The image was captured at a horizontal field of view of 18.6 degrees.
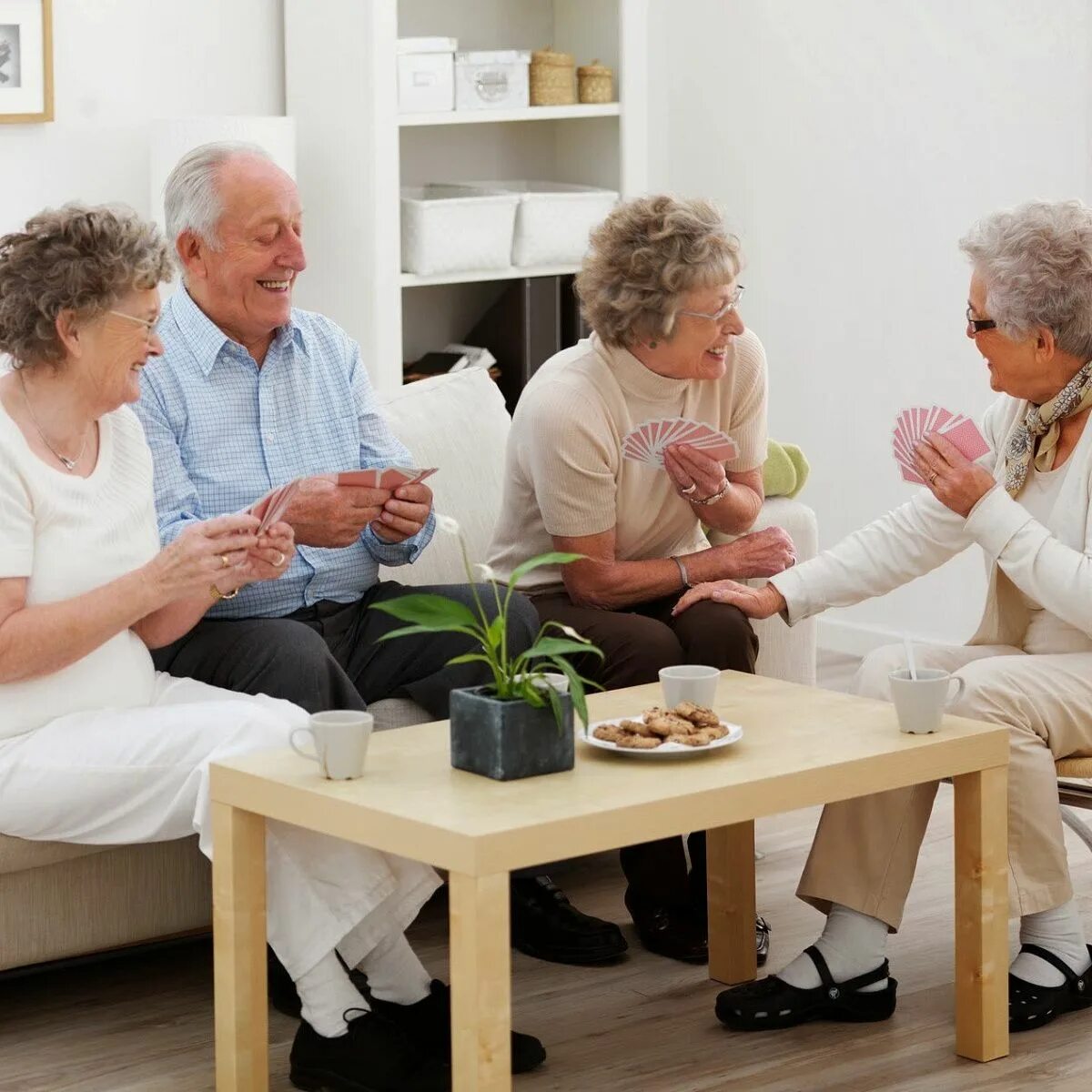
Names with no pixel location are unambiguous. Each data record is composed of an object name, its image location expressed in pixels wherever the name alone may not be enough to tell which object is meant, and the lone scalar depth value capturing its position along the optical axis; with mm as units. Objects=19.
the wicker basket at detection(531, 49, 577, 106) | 8988
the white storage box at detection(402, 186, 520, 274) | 8650
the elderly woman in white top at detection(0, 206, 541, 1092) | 4305
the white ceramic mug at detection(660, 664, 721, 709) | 4484
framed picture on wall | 8073
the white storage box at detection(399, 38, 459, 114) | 8544
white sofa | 4700
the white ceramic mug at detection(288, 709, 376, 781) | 3954
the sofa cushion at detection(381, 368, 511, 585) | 6149
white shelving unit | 8484
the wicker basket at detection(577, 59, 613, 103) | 9134
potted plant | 3947
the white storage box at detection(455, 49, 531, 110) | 8776
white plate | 4106
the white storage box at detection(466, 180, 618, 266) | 8988
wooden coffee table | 3682
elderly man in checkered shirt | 5244
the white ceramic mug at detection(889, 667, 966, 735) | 4345
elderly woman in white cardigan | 4750
